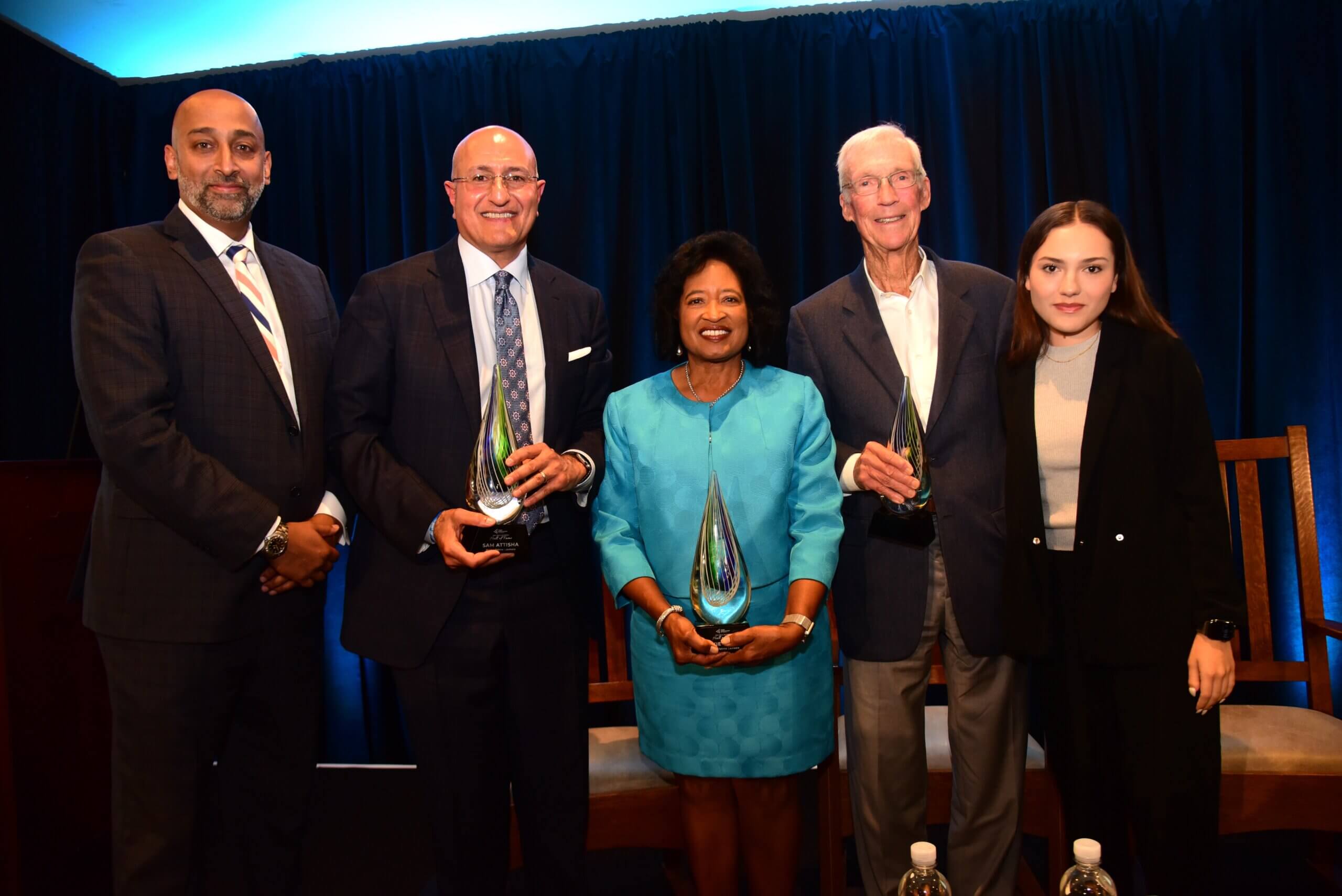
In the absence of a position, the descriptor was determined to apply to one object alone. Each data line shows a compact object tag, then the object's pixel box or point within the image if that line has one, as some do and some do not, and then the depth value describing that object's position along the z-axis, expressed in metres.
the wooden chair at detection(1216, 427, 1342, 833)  2.28
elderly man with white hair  2.11
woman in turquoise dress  2.01
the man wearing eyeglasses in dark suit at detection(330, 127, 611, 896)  2.01
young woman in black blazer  1.88
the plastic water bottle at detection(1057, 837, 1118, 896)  1.21
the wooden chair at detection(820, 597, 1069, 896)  2.35
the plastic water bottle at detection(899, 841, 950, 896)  1.23
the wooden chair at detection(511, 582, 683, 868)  2.38
